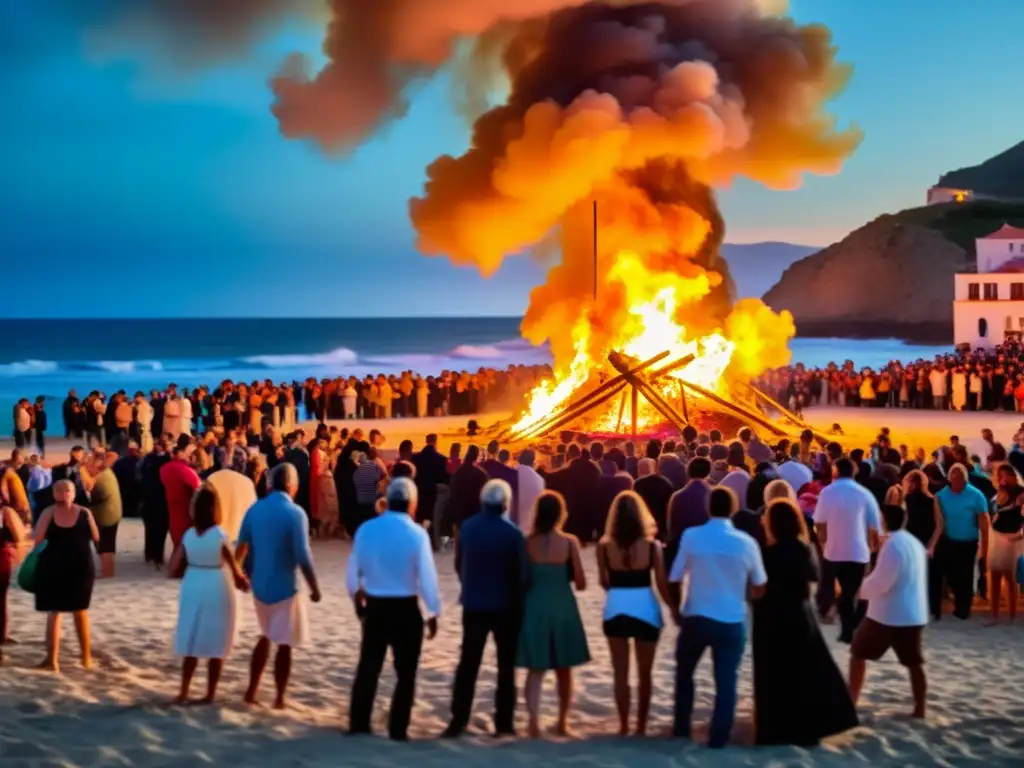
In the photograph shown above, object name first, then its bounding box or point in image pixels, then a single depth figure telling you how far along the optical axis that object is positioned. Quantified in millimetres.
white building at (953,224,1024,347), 67625
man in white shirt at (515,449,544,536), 11328
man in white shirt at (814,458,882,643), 8836
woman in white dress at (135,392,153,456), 24344
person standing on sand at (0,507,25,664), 8922
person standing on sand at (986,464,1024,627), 10000
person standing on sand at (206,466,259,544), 10195
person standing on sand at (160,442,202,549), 11484
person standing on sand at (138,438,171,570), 12312
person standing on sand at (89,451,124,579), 11805
